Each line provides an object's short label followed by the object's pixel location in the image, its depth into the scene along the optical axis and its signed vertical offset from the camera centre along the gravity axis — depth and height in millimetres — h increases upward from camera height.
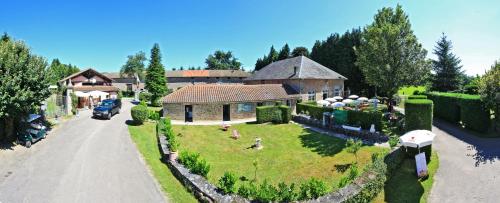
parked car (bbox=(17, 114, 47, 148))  21234 -2342
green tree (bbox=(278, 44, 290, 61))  75500 +10933
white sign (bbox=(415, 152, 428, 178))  14492 -3260
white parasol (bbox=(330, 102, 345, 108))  29870 -803
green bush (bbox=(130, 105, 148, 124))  28688 -1486
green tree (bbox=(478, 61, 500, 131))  19719 +436
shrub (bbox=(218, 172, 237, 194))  12500 -3494
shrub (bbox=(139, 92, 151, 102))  58969 +162
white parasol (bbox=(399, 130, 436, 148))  14760 -2101
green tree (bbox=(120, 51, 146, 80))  88875 +8953
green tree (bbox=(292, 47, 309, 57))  72125 +10761
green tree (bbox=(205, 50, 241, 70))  120956 +14370
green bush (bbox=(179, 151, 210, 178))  14851 -3283
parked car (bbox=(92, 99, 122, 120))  31750 -1213
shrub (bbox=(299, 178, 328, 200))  11633 -3530
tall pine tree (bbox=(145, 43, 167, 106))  50719 +3103
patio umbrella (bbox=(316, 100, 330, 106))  32875 -708
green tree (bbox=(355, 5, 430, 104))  28297 +3981
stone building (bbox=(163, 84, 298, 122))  33562 -477
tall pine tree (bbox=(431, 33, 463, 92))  39781 +3405
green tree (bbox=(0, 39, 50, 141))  19484 +1123
